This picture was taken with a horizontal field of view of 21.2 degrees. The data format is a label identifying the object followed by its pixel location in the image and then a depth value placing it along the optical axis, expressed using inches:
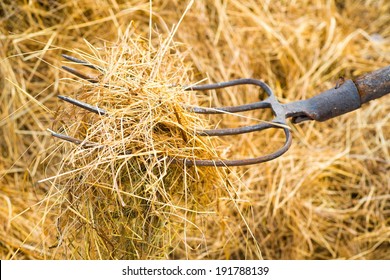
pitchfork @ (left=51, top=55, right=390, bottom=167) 55.3
